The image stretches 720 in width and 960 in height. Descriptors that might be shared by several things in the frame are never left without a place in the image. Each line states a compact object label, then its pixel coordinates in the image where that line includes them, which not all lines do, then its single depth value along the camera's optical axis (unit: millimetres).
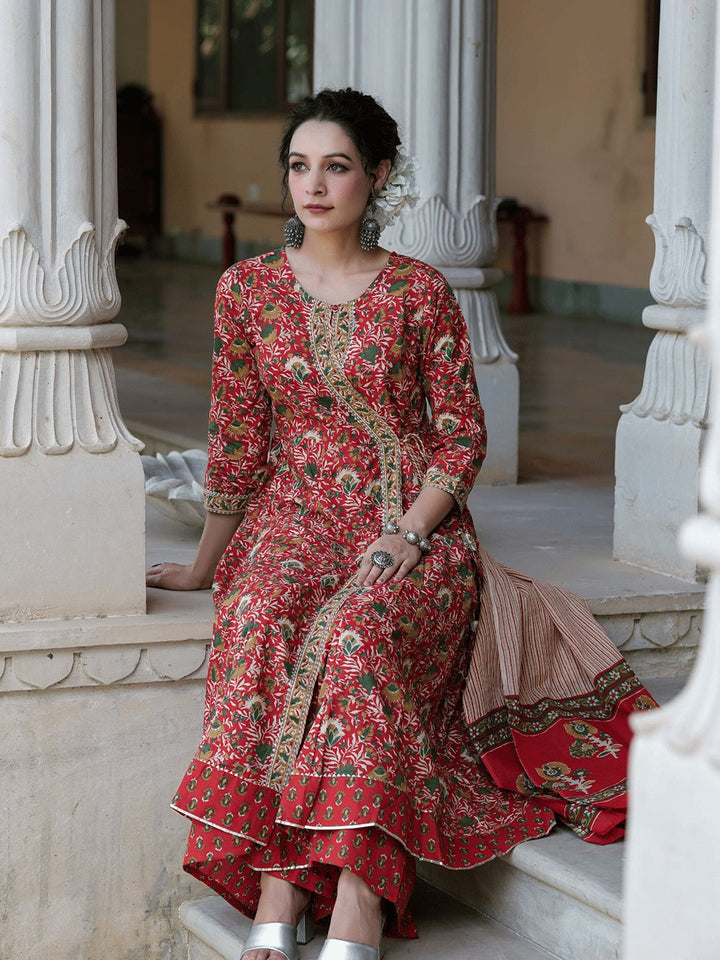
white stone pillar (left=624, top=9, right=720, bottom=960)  2365
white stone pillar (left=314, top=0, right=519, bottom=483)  7704
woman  4460
